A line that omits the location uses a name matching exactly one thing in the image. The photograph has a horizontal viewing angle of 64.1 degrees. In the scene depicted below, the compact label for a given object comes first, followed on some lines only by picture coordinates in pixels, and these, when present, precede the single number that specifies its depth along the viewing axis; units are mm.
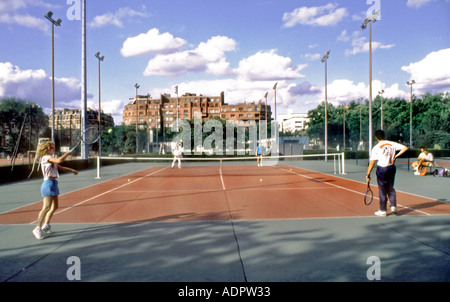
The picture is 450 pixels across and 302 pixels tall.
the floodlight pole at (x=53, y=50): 21555
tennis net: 33472
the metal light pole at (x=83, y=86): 25156
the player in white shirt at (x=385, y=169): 7578
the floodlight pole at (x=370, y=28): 24547
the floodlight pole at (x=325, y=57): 33544
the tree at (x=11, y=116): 54375
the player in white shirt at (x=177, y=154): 27952
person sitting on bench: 18319
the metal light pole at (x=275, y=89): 40406
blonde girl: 6062
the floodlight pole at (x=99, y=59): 34881
